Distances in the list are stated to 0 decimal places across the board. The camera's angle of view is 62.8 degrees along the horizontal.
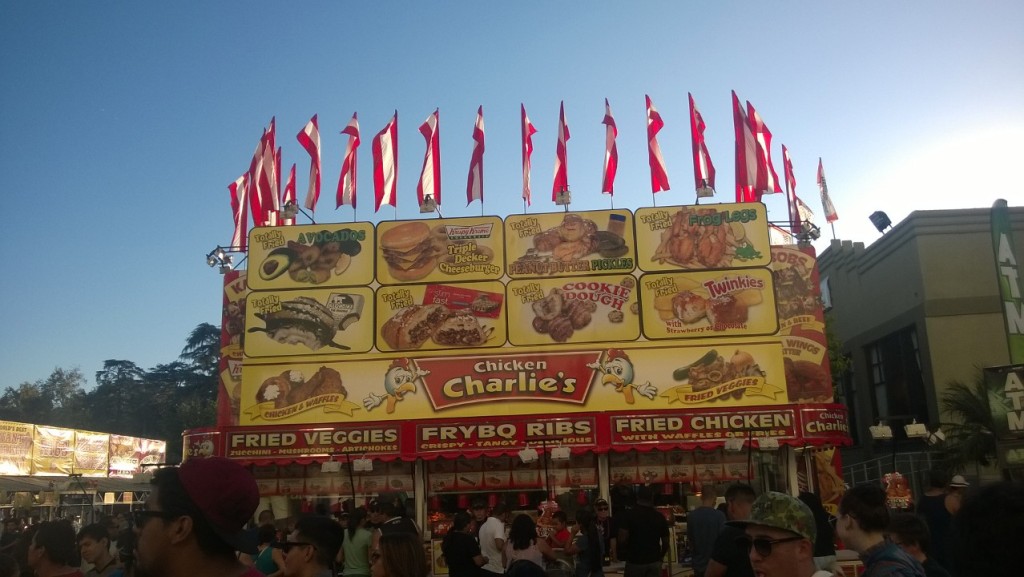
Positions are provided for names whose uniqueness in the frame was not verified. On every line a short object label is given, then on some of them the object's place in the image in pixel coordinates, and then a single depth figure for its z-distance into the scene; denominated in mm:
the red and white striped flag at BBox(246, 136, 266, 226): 25531
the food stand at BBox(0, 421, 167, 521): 28062
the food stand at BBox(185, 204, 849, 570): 20422
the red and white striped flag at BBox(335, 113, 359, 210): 25562
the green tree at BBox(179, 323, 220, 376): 73750
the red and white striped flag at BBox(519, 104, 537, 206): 25580
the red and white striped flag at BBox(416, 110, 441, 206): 24906
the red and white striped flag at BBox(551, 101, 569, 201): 24719
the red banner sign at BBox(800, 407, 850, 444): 19500
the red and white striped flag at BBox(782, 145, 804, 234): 25359
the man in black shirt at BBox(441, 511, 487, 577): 8398
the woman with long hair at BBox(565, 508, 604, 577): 11602
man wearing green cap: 3764
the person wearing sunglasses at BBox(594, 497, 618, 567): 13178
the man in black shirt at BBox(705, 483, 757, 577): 5312
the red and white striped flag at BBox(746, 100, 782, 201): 24953
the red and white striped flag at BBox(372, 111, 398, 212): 25234
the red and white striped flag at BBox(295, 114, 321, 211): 25516
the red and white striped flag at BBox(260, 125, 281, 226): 25562
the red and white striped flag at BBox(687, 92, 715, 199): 24344
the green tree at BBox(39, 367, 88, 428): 77625
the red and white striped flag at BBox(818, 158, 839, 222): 27531
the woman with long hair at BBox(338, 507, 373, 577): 9688
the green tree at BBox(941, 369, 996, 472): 21891
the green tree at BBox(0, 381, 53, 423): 73938
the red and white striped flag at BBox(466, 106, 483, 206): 25194
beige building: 28359
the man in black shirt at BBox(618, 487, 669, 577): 10289
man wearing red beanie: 2777
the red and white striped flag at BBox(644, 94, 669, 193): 24938
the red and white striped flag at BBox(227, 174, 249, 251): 27003
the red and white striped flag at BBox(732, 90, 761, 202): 24859
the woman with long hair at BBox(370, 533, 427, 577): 4961
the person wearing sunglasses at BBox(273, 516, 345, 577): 4809
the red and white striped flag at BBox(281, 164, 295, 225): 27328
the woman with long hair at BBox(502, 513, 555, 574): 8273
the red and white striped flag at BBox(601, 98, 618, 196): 25062
